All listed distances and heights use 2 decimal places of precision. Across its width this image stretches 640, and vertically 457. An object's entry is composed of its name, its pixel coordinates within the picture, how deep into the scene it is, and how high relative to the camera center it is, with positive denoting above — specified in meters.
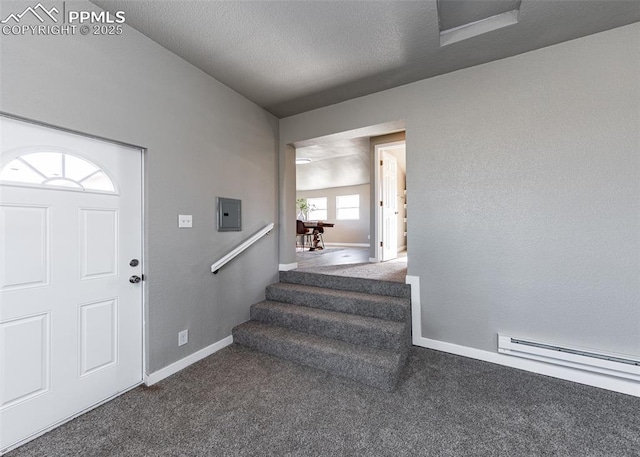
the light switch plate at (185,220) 2.22 +0.13
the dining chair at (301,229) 5.81 +0.10
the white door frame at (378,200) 4.35 +0.55
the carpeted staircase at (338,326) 2.07 -0.89
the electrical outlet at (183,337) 2.22 -0.89
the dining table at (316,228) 6.52 +0.14
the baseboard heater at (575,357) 1.83 -0.97
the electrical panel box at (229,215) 2.55 +0.21
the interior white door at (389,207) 4.45 +0.45
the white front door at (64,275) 1.43 -0.24
